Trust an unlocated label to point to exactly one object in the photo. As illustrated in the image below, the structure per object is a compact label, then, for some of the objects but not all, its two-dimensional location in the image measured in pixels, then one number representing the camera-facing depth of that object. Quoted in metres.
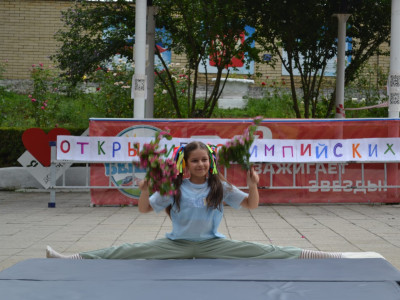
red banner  11.52
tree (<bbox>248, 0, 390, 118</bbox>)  15.81
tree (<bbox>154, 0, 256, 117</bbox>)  15.55
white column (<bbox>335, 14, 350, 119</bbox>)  15.19
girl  5.06
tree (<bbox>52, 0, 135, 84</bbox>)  15.27
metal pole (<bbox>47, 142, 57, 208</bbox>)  11.22
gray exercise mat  4.10
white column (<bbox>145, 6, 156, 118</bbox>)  15.15
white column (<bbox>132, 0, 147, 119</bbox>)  12.09
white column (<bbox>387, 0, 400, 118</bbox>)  12.09
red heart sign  12.22
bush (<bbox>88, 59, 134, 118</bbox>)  17.42
